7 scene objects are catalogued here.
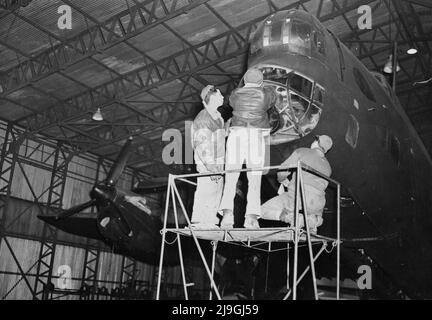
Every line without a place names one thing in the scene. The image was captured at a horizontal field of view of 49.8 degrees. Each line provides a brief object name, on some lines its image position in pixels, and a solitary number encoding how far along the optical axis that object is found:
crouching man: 5.80
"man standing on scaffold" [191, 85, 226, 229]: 6.12
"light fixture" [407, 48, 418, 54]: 20.05
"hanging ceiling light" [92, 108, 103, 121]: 23.08
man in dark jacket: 5.73
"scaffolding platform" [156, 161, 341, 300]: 4.80
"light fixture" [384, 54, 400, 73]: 18.88
